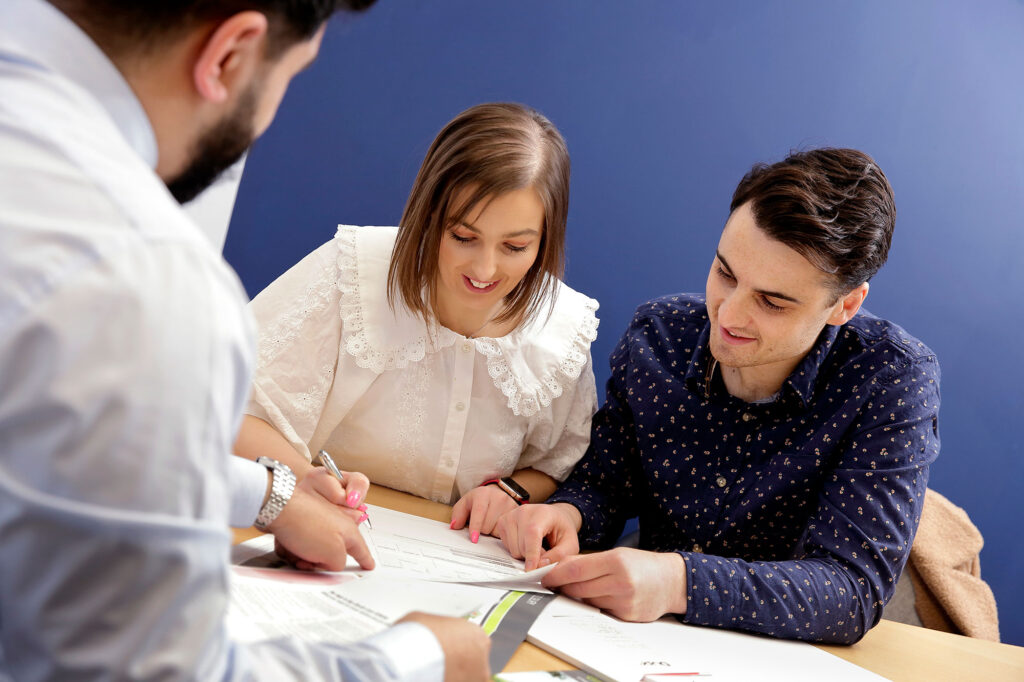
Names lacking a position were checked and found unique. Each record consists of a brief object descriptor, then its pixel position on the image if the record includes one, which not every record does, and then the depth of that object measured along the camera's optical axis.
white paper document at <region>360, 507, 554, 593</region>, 1.12
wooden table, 1.25
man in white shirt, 0.47
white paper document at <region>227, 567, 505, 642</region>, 0.83
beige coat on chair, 1.93
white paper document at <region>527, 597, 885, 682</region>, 1.00
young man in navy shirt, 1.28
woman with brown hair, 1.51
